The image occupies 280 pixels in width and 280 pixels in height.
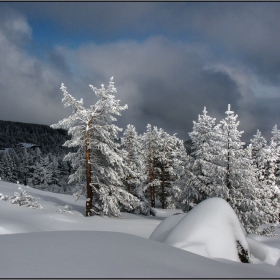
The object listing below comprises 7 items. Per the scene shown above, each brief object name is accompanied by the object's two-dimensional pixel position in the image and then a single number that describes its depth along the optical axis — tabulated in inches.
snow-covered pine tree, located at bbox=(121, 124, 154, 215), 985.5
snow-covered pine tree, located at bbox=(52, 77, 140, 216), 637.3
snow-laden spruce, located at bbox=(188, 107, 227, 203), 684.1
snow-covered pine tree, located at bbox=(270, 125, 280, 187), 1205.2
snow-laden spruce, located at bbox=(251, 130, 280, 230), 1117.7
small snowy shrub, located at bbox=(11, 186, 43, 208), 653.9
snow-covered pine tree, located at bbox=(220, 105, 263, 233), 649.0
